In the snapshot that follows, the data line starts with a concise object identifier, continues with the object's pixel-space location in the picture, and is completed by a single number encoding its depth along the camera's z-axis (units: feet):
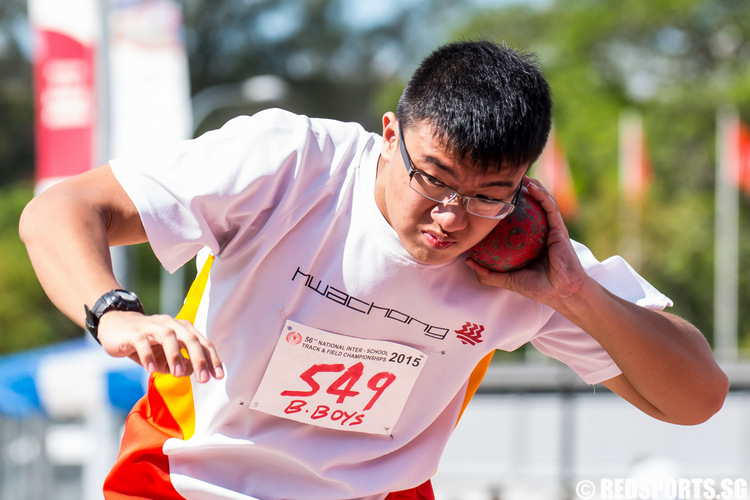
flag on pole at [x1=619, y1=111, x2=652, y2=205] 91.09
